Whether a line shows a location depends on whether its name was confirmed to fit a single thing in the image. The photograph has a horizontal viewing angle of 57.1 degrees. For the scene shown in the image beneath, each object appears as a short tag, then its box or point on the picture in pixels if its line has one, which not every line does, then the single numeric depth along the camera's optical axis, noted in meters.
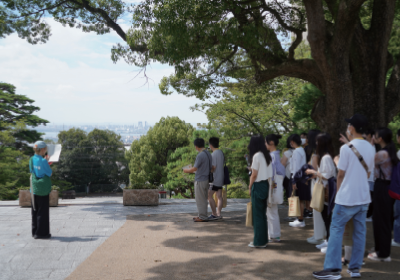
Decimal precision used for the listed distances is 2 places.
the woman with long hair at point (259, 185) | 6.09
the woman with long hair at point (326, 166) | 5.39
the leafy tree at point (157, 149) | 32.97
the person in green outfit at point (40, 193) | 6.88
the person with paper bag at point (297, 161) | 7.22
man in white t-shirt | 4.49
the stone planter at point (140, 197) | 10.58
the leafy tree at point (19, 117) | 33.72
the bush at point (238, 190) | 17.94
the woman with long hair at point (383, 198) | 5.30
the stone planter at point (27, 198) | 10.63
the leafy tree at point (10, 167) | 24.11
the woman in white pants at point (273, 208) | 6.55
